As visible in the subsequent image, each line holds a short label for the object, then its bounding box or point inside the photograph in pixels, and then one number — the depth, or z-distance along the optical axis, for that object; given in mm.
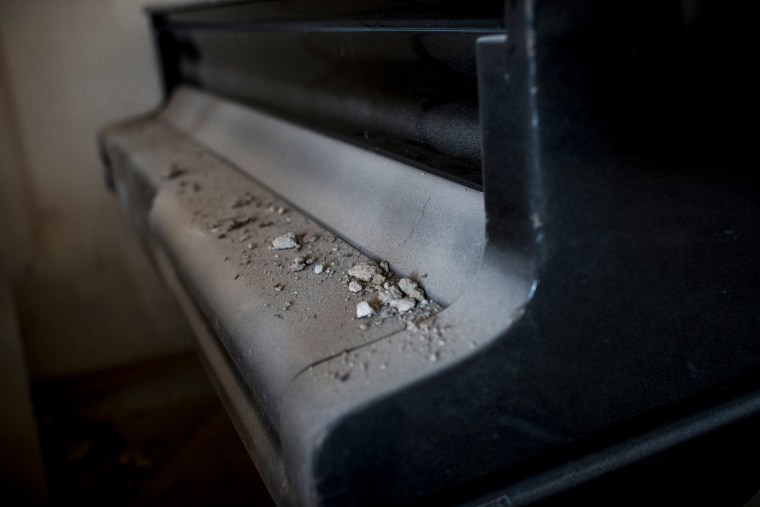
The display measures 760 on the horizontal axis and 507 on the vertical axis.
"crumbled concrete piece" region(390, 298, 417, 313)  765
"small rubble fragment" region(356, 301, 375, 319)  762
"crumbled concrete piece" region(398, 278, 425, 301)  792
